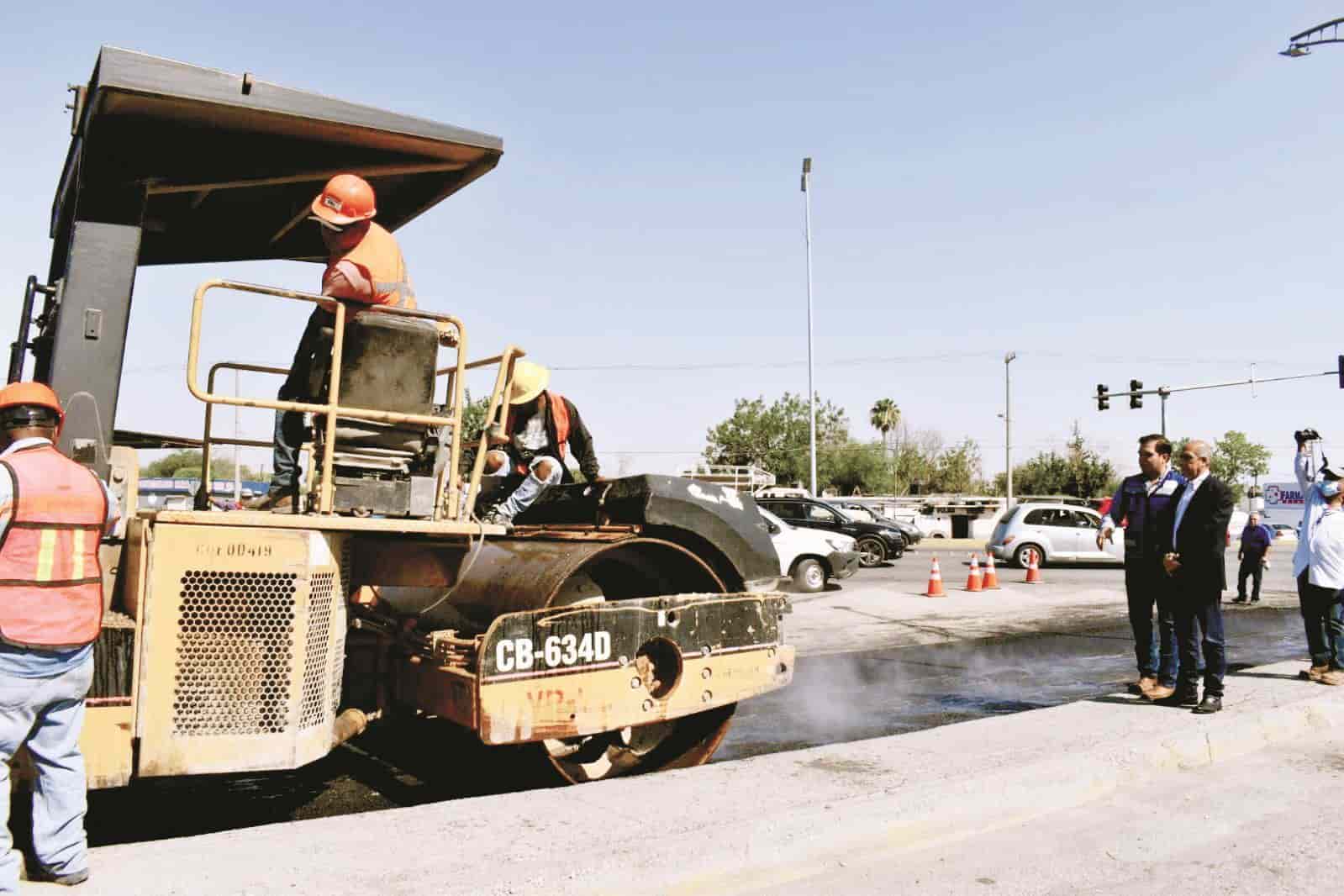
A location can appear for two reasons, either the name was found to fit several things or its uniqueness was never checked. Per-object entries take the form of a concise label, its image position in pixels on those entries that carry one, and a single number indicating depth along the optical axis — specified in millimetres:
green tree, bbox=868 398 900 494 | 87438
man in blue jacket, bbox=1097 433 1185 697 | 6719
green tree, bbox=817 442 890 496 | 72625
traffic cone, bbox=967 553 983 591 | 17562
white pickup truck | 17953
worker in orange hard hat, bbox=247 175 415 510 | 4348
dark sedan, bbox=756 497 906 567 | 22641
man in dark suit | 6266
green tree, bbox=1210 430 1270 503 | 88125
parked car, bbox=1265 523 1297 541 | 43406
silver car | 23906
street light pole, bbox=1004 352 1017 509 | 54156
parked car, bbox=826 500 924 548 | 27141
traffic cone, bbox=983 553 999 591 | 18000
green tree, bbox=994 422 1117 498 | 63469
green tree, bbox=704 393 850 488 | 65688
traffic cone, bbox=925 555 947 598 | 16219
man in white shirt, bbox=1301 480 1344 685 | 7344
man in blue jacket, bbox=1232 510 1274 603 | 15039
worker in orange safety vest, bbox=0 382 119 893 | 3125
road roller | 3592
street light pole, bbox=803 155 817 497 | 35062
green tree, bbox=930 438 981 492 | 75188
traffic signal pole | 33088
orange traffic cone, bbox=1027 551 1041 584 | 19312
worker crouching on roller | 5574
